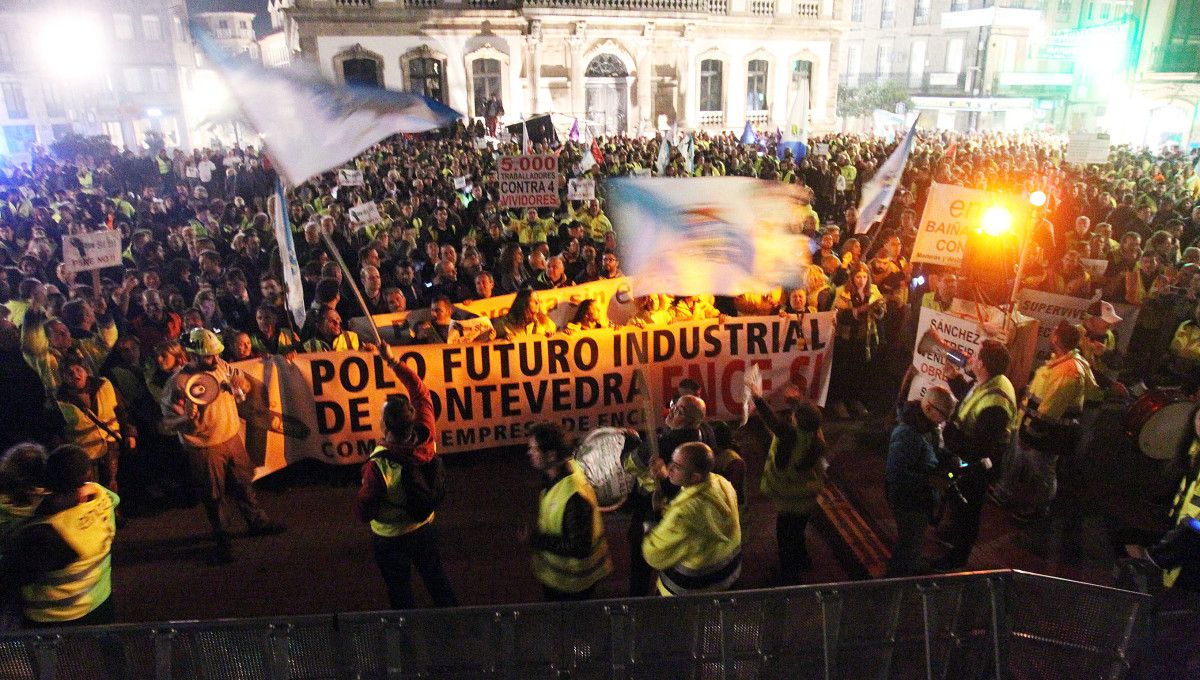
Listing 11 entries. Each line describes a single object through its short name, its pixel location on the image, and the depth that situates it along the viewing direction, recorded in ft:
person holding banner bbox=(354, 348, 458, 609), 13.57
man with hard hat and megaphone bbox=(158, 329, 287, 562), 17.48
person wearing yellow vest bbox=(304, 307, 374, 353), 21.02
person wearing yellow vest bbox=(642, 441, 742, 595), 12.34
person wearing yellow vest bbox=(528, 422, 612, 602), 12.68
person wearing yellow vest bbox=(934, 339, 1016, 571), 16.67
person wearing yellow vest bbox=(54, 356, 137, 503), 17.98
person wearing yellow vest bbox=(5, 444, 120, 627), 11.82
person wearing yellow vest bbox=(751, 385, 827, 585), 15.93
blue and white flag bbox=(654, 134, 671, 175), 57.72
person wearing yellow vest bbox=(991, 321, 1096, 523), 17.97
